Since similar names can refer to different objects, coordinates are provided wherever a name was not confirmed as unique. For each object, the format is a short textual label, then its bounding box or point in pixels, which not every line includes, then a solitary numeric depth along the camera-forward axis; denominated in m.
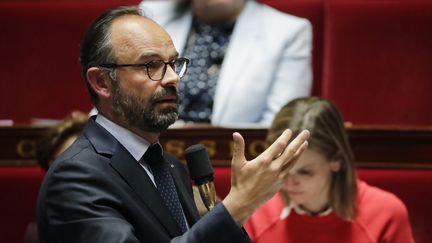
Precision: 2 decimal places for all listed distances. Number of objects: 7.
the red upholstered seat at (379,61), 8.84
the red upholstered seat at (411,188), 7.77
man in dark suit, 6.57
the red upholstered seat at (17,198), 7.92
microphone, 6.68
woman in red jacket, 7.45
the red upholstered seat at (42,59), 9.56
